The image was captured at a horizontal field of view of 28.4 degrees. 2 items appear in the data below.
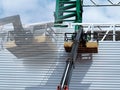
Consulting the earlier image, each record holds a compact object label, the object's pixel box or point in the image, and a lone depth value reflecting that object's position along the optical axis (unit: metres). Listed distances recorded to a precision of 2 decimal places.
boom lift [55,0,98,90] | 8.87
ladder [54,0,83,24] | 15.79
